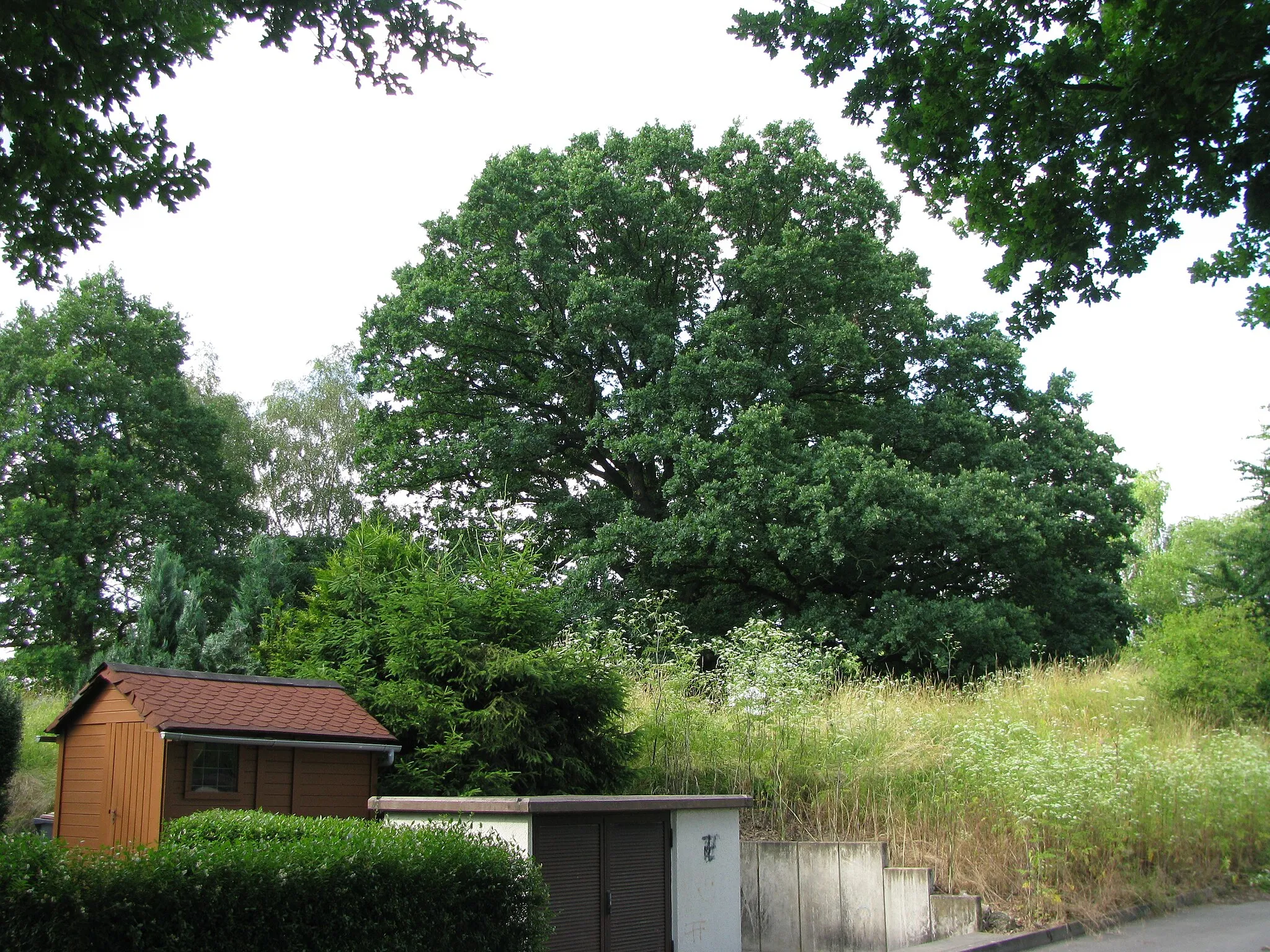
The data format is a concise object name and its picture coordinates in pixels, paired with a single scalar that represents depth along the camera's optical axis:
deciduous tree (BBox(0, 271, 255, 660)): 31.16
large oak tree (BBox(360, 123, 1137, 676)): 23.98
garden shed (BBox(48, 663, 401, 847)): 10.40
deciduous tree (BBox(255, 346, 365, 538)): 39.41
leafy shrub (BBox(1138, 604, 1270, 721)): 18.38
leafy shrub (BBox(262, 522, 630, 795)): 12.12
